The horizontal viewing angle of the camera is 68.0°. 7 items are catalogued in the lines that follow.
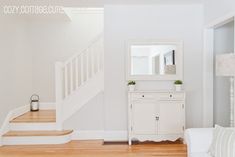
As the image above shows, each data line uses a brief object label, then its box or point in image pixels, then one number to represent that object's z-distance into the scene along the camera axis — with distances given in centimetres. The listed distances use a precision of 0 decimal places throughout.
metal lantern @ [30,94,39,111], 434
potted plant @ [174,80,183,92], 322
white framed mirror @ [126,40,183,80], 333
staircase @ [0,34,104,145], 316
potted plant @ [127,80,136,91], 322
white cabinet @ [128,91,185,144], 308
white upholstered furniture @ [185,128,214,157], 183
